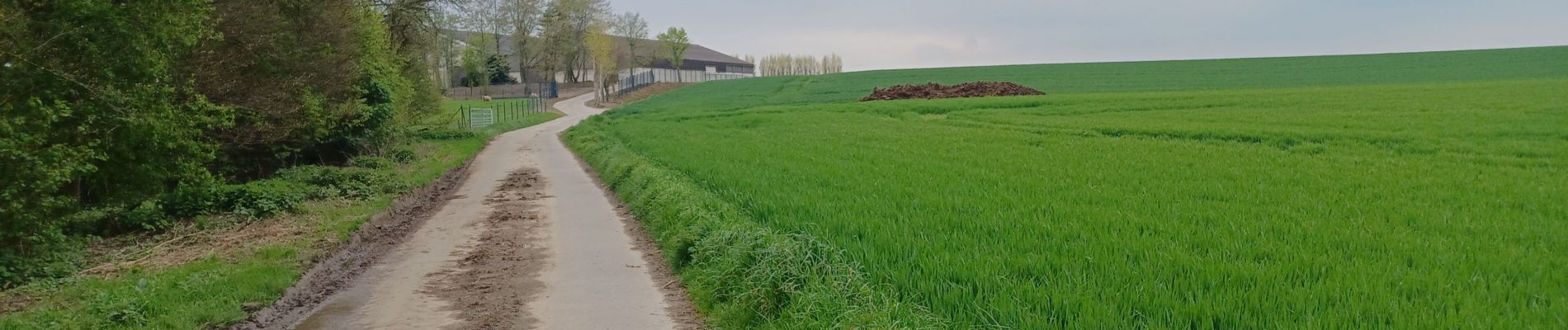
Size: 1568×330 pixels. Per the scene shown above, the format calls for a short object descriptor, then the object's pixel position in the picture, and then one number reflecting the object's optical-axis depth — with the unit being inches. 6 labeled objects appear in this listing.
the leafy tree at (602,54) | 2721.5
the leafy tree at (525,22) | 3009.4
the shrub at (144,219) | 432.8
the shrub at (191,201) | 460.1
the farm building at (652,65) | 3324.8
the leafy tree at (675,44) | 3941.9
